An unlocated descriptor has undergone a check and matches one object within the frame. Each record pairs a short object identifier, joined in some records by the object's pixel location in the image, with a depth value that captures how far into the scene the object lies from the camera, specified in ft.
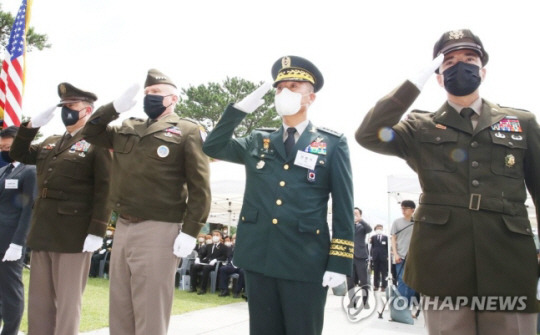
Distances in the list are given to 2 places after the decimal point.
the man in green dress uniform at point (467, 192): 6.45
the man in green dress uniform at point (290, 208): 7.77
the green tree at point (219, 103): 98.89
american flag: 25.80
